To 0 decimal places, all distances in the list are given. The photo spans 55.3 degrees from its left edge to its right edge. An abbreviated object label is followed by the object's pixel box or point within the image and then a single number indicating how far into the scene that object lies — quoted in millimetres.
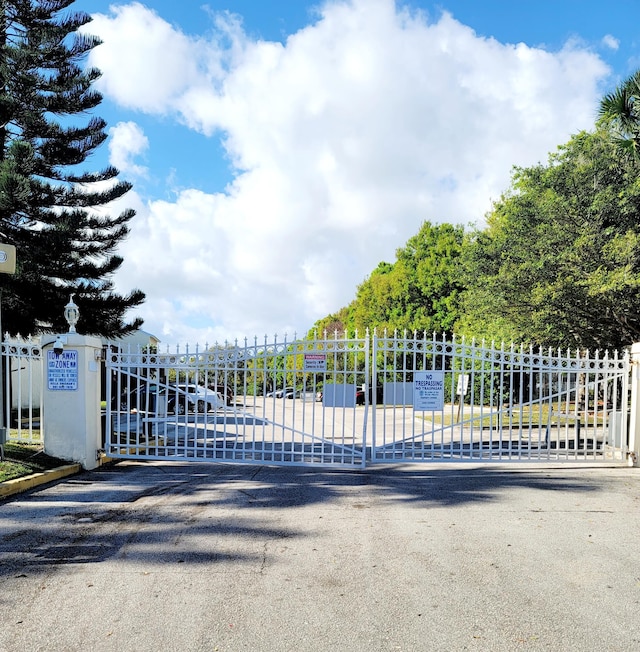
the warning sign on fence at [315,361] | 9555
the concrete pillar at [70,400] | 9680
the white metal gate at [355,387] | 9547
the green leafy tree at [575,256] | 17125
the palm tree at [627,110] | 13336
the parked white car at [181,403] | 17894
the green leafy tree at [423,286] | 40312
